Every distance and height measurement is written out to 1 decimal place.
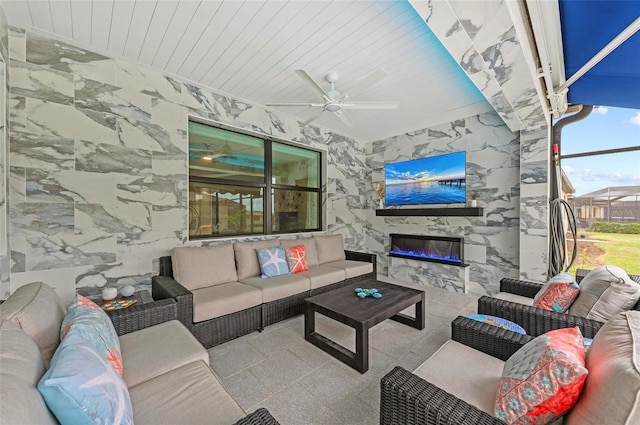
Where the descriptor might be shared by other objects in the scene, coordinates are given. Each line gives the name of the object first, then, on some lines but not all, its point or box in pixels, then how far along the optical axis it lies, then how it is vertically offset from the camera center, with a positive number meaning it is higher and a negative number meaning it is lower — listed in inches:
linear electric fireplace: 168.4 -27.9
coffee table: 82.4 -36.7
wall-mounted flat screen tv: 167.3 +20.7
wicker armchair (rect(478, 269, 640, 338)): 67.7 -32.1
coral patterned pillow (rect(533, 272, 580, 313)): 78.4 -27.1
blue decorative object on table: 103.7 -34.6
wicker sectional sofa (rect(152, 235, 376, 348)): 94.0 -34.2
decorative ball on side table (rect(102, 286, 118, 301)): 95.6 -31.9
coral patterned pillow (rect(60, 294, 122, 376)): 46.3 -23.1
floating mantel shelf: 156.1 -1.6
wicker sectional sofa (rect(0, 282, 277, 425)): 29.0 -34.5
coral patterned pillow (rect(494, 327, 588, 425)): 36.5 -26.5
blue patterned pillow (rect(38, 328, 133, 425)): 30.6 -23.3
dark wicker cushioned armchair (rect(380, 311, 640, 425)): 30.6 -31.9
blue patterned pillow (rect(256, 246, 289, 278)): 129.6 -27.2
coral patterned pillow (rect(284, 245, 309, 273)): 138.7 -27.4
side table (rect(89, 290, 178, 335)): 73.1 -32.1
